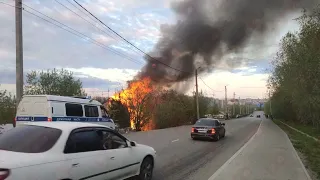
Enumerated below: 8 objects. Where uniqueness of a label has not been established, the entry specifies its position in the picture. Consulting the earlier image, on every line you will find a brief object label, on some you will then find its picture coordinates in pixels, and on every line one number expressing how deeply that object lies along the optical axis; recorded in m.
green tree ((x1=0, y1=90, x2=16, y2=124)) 21.31
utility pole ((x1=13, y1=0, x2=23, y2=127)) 13.98
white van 13.35
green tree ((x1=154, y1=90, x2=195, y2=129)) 45.75
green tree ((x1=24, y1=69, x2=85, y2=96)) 30.81
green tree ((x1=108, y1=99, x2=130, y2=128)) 39.42
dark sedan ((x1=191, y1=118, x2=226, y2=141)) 19.62
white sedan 4.73
